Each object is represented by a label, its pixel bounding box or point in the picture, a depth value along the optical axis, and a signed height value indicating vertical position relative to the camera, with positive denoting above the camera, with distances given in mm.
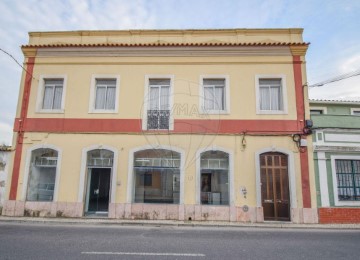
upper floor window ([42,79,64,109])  12148 +4141
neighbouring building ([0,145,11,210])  11269 +690
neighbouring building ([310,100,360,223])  10469 +877
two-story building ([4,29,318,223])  10820 +2394
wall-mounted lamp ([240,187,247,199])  10699 -208
